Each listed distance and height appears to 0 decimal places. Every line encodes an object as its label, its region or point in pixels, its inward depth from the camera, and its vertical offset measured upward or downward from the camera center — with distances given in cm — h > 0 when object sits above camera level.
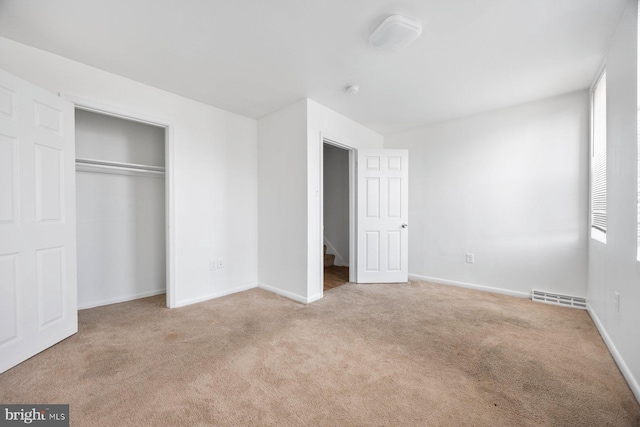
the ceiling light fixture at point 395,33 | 176 +125
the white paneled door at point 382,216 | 390 -8
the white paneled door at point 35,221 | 176 -8
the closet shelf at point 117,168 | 276 +48
